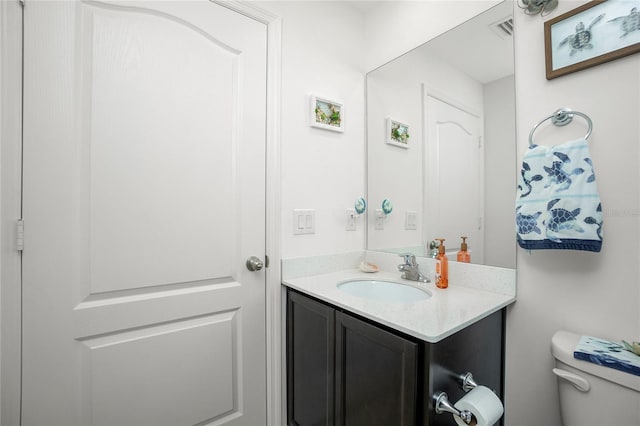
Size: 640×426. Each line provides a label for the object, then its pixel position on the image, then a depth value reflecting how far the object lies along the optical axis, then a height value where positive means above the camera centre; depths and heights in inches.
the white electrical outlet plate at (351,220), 68.6 -1.4
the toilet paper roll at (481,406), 32.2 -22.0
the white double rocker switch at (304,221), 59.6 -1.5
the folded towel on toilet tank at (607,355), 31.9 -16.5
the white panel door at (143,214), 38.0 +0.0
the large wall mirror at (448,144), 49.0 +14.3
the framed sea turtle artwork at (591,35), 35.9 +24.1
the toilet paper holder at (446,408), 33.2 -22.8
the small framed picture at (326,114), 61.6 +22.4
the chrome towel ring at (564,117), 39.0 +13.9
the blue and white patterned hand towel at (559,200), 37.0 +1.9
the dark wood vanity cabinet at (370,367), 34.5 -21.7
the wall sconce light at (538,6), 42.2 +31.3
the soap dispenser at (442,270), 52.9 -10.3
